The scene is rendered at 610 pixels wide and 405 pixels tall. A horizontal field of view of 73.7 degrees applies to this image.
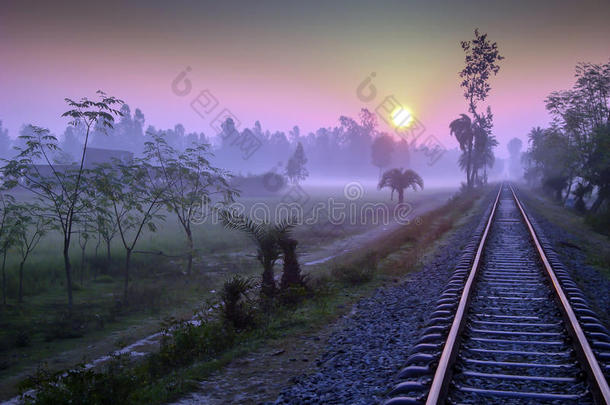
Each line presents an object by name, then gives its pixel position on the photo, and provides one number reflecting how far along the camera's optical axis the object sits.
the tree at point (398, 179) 41.12
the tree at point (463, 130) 56.25
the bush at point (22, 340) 11.13
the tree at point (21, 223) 13.65
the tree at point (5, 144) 168.25
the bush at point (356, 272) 11.93
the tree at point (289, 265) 10.84
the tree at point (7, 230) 13.68
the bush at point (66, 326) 11.84
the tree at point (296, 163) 104.50
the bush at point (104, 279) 17.92
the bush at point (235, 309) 8.63
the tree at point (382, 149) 102.56
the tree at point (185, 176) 19.34
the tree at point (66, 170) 13.18
